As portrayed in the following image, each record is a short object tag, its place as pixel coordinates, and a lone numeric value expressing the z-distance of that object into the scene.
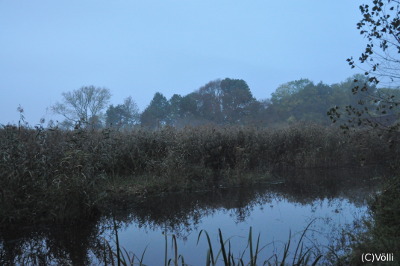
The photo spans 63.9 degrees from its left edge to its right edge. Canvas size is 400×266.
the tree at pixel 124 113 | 47.59
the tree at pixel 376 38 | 4.38
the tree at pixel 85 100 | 45.50
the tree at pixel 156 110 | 45.16
